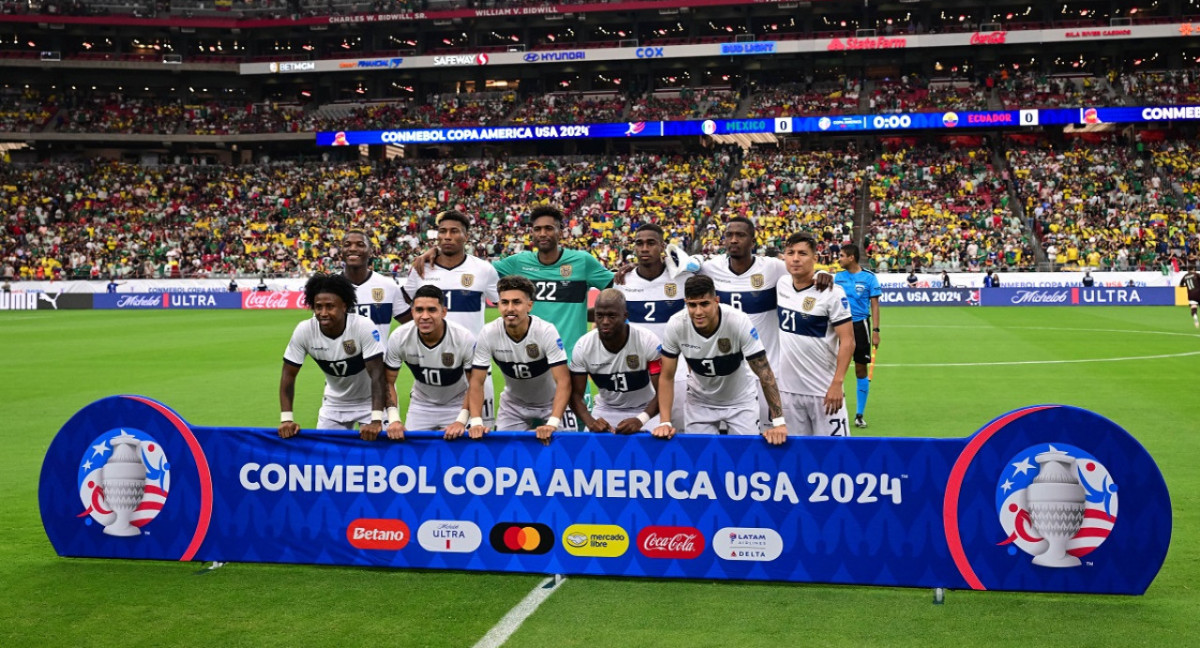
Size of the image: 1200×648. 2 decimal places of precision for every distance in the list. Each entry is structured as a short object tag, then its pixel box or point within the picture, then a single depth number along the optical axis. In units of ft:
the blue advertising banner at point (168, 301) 138.00
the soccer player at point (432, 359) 22.82
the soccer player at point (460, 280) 27.94
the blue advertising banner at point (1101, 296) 120.47
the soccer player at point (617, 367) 22.11
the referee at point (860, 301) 38.24
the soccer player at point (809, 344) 26.22
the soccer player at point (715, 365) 21.06
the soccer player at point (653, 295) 27.22
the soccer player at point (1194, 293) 79.10
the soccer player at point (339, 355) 22.82
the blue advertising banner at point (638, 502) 18.24
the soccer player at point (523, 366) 21.67
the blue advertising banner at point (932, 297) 124.77
